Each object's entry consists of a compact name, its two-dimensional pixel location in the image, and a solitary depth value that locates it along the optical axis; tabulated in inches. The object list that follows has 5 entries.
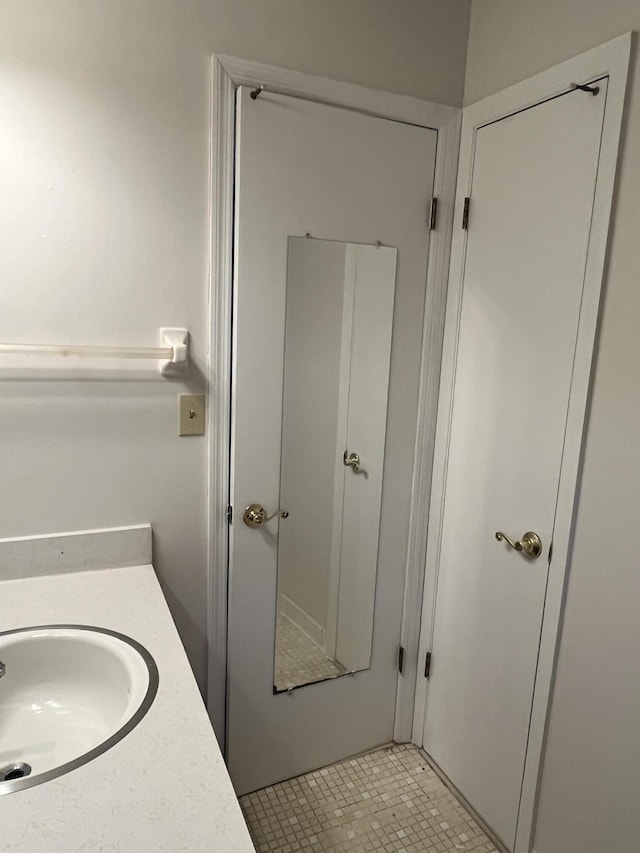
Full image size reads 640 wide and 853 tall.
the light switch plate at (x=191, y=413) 59.4
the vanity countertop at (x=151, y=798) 29.0
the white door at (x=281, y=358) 59.2
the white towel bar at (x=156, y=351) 50.8
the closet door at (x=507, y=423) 55.4
